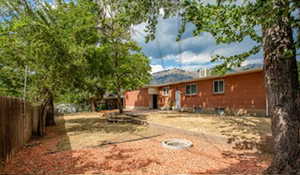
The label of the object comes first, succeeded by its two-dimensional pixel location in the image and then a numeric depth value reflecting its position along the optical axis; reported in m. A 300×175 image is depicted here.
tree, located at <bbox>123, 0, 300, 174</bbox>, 2.64
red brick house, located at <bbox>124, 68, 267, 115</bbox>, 10.90
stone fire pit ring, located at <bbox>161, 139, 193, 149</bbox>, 4.97
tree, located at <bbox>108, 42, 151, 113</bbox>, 12.76
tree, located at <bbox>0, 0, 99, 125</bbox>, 5.64
